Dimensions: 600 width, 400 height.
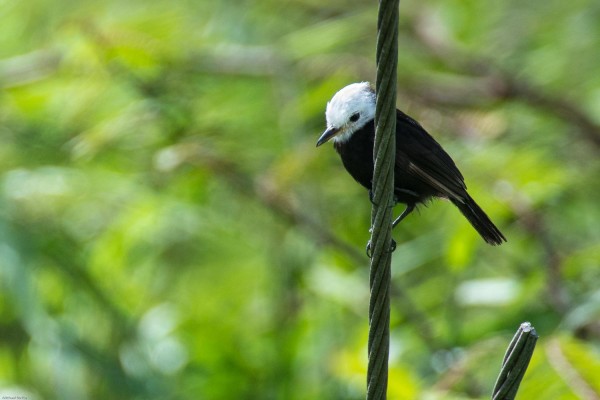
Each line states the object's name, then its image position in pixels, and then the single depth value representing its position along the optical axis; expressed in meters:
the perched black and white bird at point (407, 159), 8.40
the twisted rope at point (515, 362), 4.68
